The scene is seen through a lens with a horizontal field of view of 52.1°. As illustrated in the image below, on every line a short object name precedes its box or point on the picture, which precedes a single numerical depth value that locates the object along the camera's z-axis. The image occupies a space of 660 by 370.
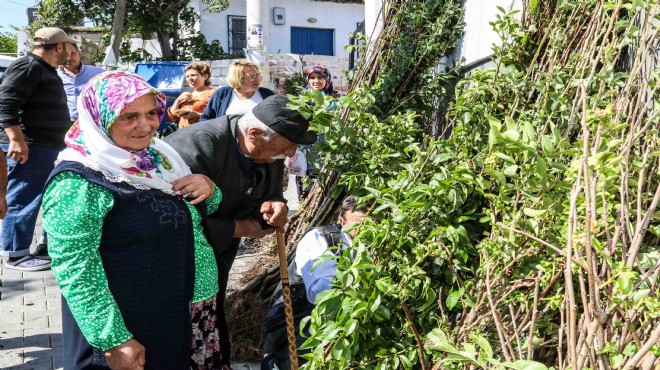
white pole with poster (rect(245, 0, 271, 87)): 11.48
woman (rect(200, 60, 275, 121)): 5.59
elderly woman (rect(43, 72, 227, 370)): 2.22
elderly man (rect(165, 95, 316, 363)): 2.91
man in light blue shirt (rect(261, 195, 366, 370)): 3.21
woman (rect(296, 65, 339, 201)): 7.11
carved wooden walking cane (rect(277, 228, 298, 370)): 2.99
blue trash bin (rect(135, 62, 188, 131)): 14.25
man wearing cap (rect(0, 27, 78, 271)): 5.46
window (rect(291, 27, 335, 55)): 28.23
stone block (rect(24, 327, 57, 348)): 4.21
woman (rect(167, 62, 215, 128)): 6.43
